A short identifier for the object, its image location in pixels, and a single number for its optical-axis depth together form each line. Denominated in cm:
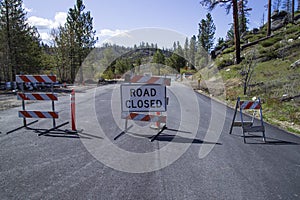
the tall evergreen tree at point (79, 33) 3944
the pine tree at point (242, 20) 4676
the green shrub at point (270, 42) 2798
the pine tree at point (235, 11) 2423
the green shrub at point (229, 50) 3681
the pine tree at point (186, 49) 9146
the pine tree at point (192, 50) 8294
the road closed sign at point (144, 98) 654
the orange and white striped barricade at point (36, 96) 685
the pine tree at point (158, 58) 6100
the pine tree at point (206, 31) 6412
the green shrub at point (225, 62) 2763
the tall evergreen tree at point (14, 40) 2389
